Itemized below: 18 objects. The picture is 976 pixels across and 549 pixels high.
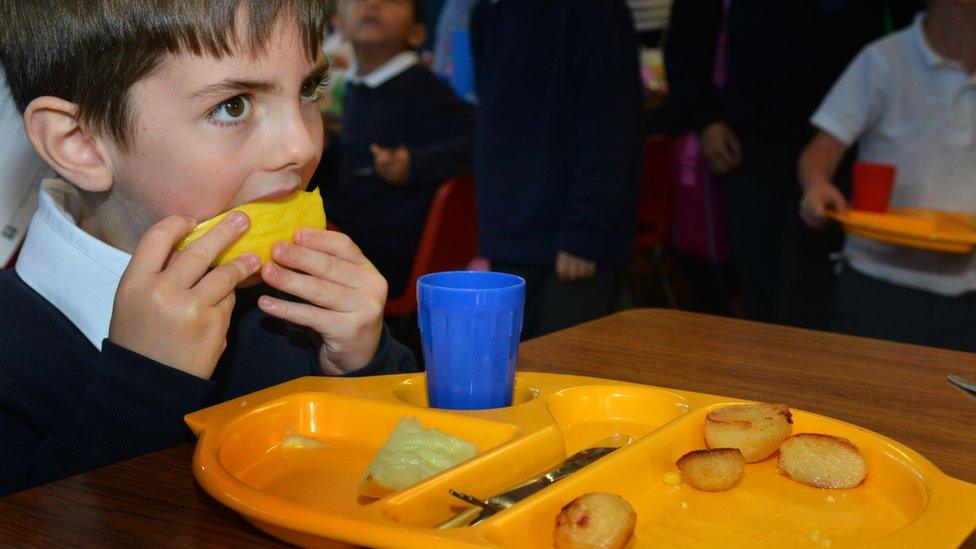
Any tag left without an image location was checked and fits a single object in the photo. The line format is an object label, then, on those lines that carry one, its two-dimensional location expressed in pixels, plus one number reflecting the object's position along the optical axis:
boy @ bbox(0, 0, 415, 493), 1.15
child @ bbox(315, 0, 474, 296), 3.52
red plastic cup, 2.41
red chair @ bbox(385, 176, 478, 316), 3.30
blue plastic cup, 1.03
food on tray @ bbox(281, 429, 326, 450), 0.96
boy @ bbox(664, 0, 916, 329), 3.20
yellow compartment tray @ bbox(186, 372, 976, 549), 0.74
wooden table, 0.78
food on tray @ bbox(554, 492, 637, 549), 0.72
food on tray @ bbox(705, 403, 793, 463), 0.93
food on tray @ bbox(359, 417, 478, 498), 0.82
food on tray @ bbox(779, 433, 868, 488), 0.89
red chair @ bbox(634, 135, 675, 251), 3.85
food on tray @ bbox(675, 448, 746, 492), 0.87
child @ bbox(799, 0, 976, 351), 2.65
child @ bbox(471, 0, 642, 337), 2.81
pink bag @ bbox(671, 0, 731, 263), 3.83
